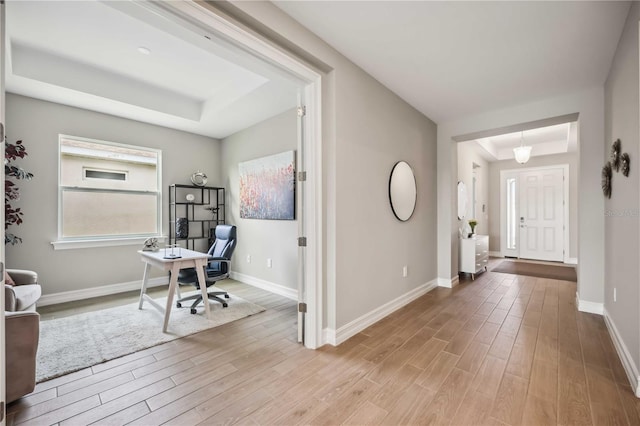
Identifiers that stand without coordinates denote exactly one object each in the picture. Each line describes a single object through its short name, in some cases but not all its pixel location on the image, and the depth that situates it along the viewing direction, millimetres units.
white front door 6348
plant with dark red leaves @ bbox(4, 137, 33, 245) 2746
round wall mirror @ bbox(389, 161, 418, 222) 3174
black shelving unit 4598
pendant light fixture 5168
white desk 2682
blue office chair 3097
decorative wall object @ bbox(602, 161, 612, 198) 2664
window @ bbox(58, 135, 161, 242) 3701
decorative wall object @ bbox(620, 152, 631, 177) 2008
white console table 4602
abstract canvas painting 3818
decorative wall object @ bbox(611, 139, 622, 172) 2277
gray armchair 1598
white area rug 2145
